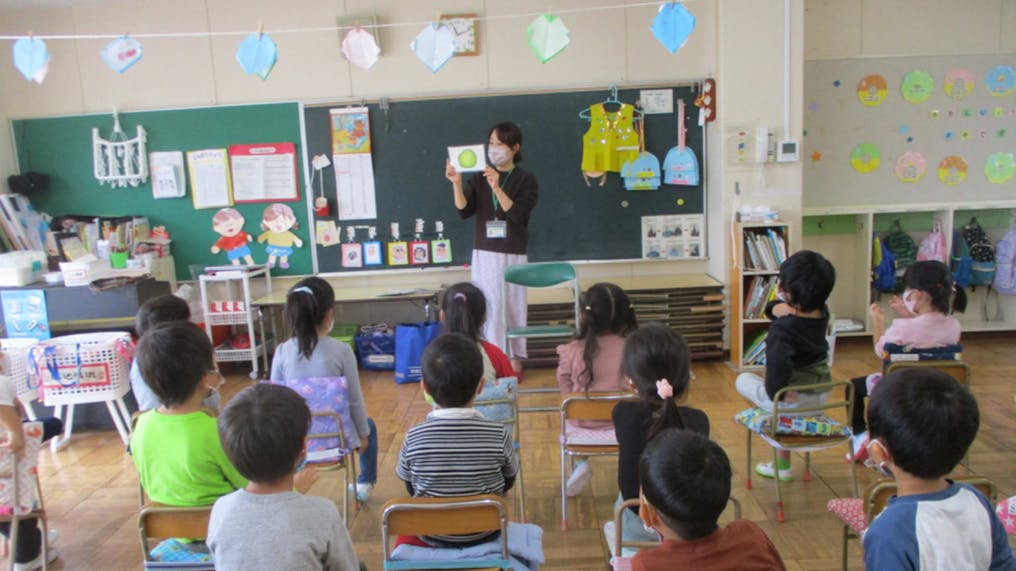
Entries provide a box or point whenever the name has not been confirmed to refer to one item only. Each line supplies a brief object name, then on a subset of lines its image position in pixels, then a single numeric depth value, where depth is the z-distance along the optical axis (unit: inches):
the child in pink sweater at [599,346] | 102.3
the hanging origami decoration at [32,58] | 132.5
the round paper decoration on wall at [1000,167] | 193.3
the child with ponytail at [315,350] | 100.9
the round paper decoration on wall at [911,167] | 193.9
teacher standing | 158.6
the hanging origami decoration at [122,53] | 136.3
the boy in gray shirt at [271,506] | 52.4
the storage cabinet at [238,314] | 185.8
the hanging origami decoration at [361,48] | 142.0
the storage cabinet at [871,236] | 192.2
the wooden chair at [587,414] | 90.0
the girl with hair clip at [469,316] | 105.5
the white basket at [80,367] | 135.3
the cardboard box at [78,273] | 158.4
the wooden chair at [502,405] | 96.4
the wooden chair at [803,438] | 95.2
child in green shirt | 69.0
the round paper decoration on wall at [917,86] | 189.8
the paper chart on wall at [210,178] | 197.6
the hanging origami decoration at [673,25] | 129.3
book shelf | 175.0
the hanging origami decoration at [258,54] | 132.3
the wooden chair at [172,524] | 62.2
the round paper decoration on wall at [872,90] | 190.4
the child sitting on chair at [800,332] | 99.0
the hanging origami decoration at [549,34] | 136.4
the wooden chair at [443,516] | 60.0
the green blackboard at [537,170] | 194.7
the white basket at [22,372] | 134.6
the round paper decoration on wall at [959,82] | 189.6
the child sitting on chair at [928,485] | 47.7
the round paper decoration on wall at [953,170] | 193.8
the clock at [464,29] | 191.0
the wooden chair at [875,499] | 61.9
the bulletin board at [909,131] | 189.9
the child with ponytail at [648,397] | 73.7
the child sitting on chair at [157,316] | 98.0
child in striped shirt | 69.1
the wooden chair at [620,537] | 62.8
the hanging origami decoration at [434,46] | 137.2
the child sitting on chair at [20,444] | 86.4
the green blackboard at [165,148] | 196.9
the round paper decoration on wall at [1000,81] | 189.2
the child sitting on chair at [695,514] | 47.4
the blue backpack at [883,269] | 192.1
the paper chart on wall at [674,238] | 197.2
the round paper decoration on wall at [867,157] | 194.1
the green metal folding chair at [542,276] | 156.9
